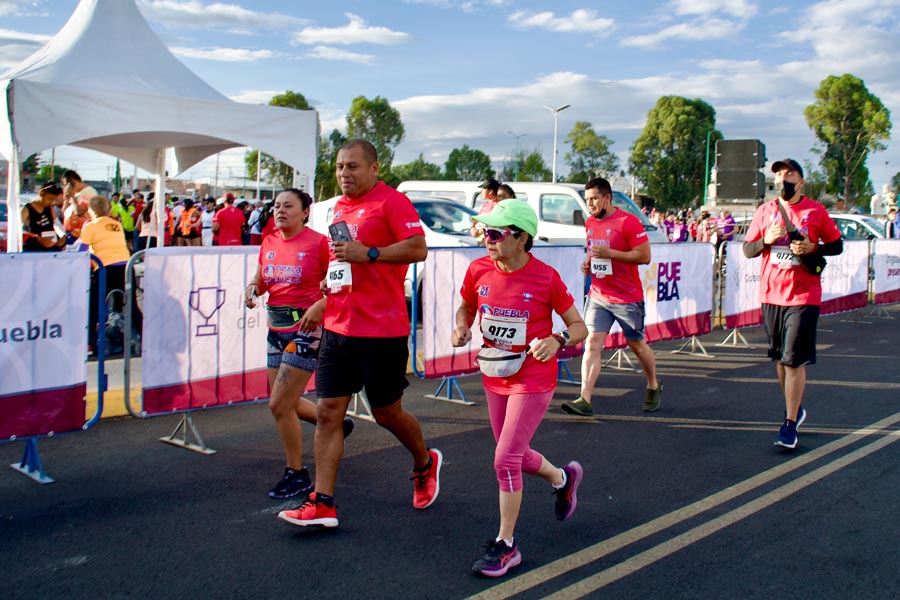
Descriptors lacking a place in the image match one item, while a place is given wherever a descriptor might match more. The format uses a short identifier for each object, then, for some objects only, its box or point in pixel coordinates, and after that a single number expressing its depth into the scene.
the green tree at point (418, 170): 77.50
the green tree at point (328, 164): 53.88
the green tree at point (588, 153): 71.50
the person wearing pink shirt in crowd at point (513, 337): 3.84
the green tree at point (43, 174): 44.81
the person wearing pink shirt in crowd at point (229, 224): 17.72
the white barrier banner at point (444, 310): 7.38
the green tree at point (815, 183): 58.73
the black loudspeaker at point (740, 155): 18.30
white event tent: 9.08
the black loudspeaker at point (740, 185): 18.23
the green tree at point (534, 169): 73.66
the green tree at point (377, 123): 61.41
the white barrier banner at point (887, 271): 15.27
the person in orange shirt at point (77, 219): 11.32
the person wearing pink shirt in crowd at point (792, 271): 5.91
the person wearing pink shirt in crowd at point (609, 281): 6.84
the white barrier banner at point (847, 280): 13.31
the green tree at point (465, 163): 86.00
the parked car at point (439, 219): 12.40
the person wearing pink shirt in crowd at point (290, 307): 4.82
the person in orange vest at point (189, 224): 20.59
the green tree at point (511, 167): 76.12
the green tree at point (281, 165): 50.12
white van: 14.62
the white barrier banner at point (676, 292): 9.66
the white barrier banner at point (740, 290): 11.12
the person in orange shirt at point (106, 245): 9.20
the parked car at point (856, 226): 21.84
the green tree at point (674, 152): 62.38
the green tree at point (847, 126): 53.81
